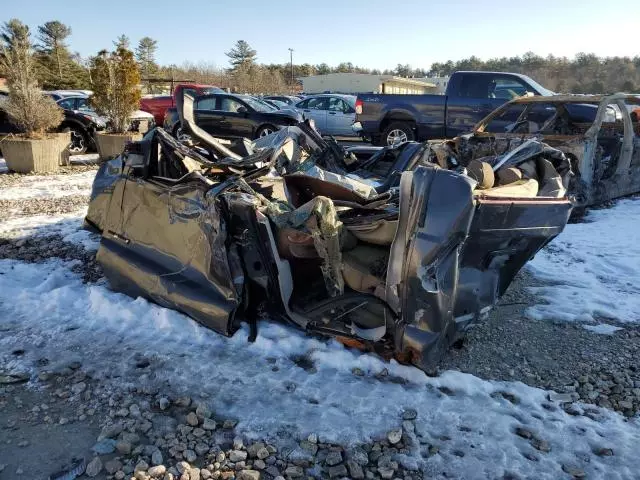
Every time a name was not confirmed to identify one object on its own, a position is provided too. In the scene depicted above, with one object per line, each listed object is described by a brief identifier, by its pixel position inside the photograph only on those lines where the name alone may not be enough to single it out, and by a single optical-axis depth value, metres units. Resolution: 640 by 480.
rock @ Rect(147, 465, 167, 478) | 2.26
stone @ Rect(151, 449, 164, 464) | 2.34
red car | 18.74
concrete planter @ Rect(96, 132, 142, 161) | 10.91
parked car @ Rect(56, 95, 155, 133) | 12.04
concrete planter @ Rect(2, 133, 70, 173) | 9.76
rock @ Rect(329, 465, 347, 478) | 2.28
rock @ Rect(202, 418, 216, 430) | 2.58
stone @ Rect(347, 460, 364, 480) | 2.27
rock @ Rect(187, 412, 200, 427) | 2.61
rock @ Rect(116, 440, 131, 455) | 2.40
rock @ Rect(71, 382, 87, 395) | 2.87
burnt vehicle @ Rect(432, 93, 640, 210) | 5.32
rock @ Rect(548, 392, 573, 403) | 2.81
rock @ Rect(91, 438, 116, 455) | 2.41
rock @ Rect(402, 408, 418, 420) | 2.64
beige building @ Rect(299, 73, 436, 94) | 52.91
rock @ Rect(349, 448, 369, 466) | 2.35
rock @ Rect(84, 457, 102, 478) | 2.26
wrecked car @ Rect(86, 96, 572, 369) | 2.64
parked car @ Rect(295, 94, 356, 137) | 16.34
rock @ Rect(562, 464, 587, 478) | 2.25
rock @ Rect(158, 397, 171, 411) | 2.74
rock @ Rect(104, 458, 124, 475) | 2.28
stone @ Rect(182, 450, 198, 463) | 2.38
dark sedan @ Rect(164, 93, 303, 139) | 13.52
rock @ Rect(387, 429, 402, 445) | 2.46
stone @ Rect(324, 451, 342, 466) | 2.34
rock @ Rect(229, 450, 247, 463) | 2.36
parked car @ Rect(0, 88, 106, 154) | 12.25
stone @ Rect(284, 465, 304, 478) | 2.28
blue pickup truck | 10.88
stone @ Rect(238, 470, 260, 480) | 2.24
